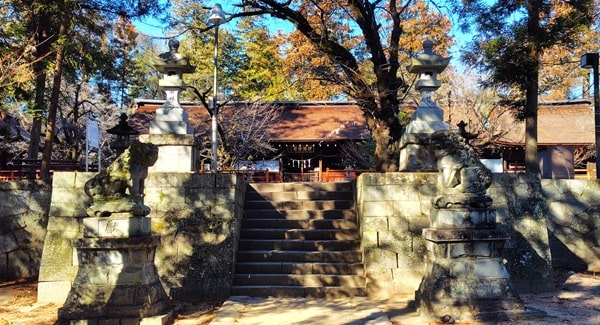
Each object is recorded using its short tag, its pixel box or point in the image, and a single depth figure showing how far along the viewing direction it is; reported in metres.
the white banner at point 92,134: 8.67
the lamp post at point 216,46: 10.82
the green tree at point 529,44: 8.77
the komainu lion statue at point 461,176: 5.23
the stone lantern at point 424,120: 7.50
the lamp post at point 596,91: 9.67
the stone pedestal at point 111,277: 4.90
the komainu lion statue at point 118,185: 5.05
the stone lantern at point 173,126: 7.27
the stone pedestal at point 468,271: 5.05
